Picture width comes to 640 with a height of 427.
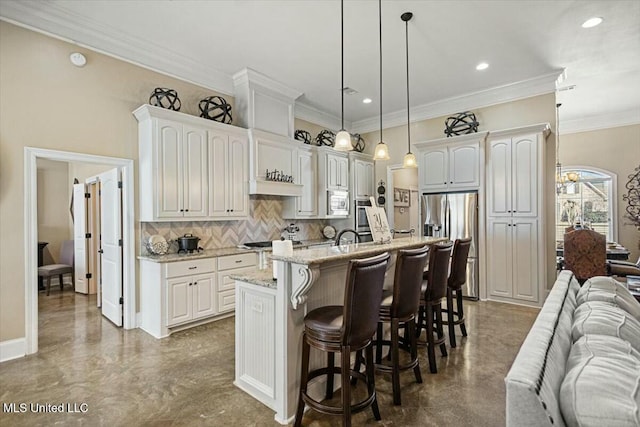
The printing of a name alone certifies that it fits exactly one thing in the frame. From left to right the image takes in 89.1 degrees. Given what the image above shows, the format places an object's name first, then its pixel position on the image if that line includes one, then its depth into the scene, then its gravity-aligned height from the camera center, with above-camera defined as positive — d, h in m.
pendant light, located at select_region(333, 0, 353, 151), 3.07 +0.69
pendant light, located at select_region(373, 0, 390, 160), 3.50 +0.65
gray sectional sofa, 0.90 -0.52
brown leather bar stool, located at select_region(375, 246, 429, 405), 2.26 -0.68
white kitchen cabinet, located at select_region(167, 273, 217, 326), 3.69 -1.00
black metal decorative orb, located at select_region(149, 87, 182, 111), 3.92 +1.43
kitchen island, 2.09 -0.70
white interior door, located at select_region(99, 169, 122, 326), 3.90 -0.38
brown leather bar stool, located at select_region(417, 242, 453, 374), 2.74 -0.67
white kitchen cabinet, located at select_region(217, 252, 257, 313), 4.15 -0.82
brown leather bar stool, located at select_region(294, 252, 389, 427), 1.83 -0.69
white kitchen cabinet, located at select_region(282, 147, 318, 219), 5.56 +0.43
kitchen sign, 4.89 +0.57
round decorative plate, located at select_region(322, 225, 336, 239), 6.37 -0.38
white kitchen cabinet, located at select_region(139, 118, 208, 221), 3.78 +0.53
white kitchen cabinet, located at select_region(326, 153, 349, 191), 6.02 +0.78
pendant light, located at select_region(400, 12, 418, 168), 3.35 +0.69
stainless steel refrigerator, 5.13 -0.14
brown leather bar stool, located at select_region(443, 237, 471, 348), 3.22 -0.64
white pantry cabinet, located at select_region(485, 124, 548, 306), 4.66 -0.06
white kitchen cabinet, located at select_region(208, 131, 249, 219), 4.31 +0.52
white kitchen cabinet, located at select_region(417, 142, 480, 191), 5.18 +0.75
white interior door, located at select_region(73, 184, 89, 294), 5.49 -0.42
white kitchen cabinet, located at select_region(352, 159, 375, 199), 6.53 +0.69
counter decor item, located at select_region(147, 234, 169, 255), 3.96 -0.38
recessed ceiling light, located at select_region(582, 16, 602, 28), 3.41 +2.01
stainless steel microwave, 6.03 +0.18
